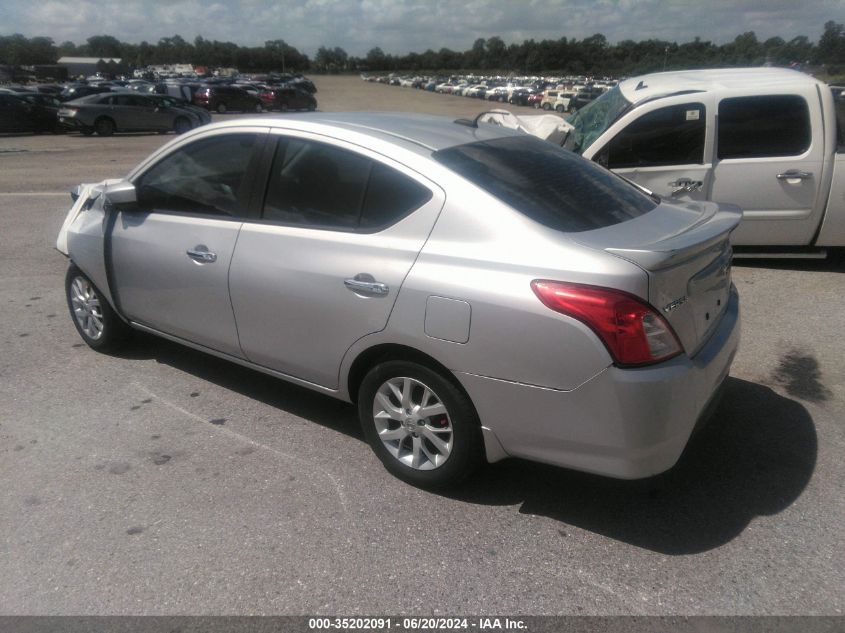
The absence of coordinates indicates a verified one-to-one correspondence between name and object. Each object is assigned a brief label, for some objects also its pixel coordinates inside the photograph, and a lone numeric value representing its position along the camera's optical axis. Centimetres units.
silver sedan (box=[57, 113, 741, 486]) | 280
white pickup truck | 653
